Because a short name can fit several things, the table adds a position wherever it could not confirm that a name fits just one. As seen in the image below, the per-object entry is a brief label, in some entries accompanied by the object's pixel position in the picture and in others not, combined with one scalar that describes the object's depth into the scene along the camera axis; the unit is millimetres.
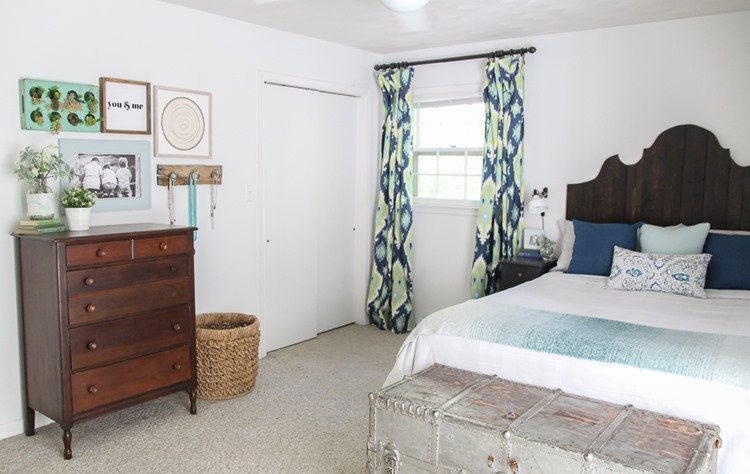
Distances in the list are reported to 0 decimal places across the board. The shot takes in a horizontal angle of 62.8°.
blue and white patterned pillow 3531
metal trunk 1943
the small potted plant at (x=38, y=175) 3123
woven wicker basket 3678
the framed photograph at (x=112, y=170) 3445
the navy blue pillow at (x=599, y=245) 4016
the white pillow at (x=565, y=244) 4285
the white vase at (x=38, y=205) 3123
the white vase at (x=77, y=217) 3215
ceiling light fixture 2930
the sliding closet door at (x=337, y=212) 5141
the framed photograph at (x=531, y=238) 4688
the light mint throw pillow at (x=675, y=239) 3758
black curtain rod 4621
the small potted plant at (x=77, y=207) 3219
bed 2252
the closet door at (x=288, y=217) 4625
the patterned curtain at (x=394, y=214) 5230
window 5121
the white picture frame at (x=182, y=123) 3831
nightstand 4328
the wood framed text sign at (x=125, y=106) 3545
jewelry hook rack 3850
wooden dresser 2982
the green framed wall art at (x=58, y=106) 3207
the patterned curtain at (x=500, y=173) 4691
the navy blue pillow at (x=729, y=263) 3582
